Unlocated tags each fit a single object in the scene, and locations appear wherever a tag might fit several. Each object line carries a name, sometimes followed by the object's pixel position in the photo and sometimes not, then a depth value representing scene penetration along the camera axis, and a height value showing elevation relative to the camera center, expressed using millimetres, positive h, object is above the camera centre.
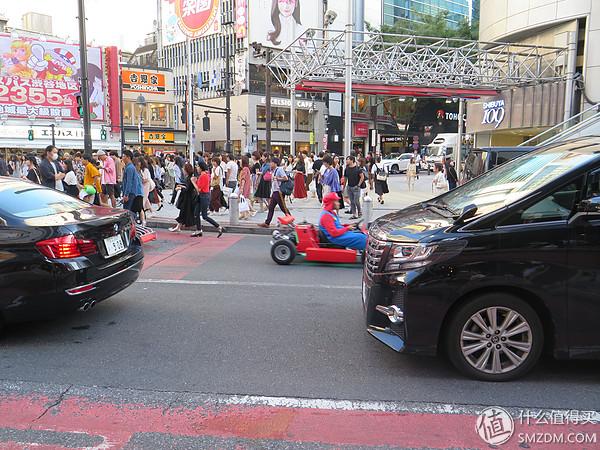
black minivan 3584 -892
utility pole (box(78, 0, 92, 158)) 14453 +1901
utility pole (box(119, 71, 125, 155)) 38466 +4152
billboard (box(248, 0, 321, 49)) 52141 +14016
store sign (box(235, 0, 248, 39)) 51438 +13454
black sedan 4340 -936
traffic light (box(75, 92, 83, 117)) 16036 +1552
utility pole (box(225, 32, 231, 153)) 30419 +1867
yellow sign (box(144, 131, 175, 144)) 46644 +1333
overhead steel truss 19078 +3488
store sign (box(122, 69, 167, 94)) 45531 +6250
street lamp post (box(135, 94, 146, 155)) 30273 +3014
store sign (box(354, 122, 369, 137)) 59031 +2745
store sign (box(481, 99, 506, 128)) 26422 +2163
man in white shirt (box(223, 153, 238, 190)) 14898 -633
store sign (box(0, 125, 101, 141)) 35344 +1308
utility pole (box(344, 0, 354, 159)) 16134 +2157
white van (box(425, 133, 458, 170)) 41406 +534
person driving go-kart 7758 -1218
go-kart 7820 -1474
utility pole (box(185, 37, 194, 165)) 30778 +2556
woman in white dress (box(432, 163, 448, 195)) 17750 -908
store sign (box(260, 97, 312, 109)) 52844 +5237
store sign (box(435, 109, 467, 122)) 59731 +4407
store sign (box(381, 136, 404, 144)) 64125 +1774
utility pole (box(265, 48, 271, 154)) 25272 +2640
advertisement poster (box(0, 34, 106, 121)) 35125 +5188
